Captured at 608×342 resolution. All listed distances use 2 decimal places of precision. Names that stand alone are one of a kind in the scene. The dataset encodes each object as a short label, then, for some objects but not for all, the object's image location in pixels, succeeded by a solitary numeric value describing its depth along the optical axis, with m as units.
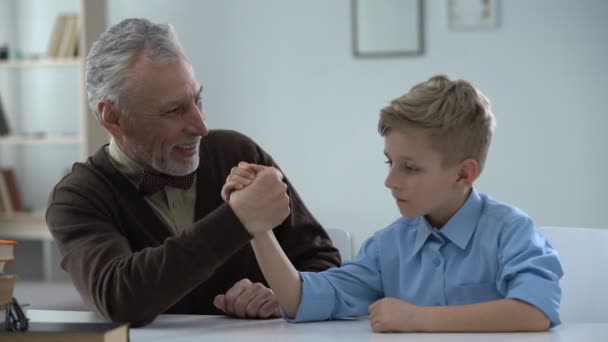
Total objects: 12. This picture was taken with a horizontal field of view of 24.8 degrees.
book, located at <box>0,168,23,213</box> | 5.46
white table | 1.76
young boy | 1.90
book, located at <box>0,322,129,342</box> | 1.60
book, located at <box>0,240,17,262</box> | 1.79
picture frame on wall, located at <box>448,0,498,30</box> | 4.60
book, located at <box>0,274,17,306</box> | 1.70
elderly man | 1.86
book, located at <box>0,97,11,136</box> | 5.46
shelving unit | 5.59
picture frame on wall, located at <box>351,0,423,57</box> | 4.71
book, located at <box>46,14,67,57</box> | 5.27
